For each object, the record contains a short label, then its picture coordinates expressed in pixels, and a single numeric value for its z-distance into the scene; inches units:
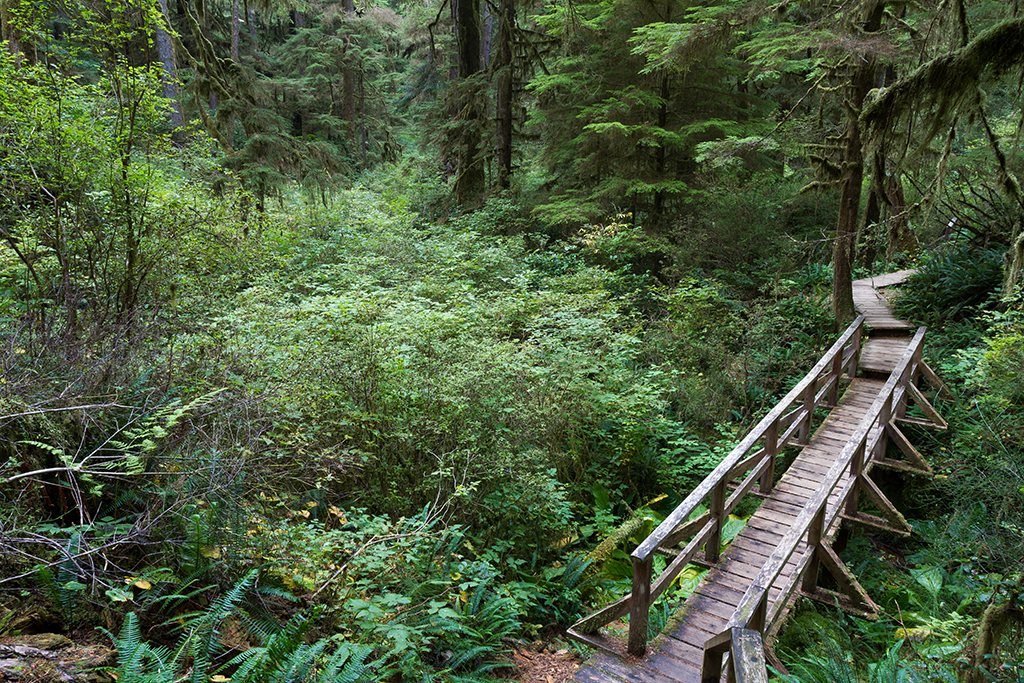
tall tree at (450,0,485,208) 673.0
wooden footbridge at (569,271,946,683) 179.3
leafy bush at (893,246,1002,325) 404.2
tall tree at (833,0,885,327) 369.4
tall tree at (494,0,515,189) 629.9
